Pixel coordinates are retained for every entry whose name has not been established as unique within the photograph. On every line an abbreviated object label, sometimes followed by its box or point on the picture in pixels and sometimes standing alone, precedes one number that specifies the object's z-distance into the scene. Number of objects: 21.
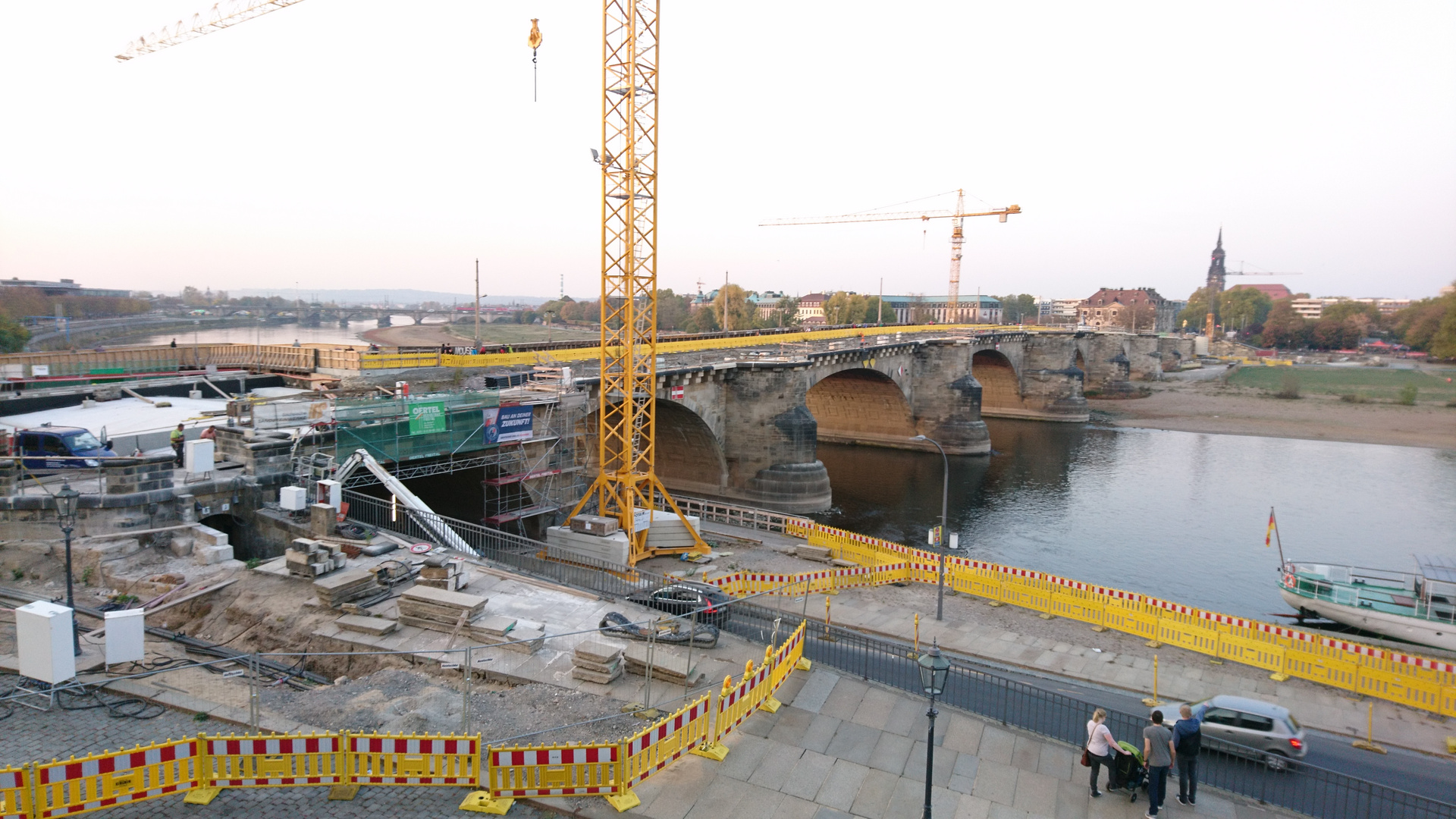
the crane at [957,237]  127.94
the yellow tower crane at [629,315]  28.53
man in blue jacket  10.45
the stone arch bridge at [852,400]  44.06
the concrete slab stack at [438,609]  14.84
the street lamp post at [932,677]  9.23
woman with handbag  10.59
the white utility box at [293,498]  20.30
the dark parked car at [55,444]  22.30
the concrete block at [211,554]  17.69
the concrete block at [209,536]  18.33
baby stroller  10.63
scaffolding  29.36
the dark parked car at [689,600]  17.33
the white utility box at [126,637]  11.73
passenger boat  24.23
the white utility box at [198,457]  20.17
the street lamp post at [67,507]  13.11
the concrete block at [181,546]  18.14
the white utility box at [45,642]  10.80
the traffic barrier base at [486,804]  9.27
